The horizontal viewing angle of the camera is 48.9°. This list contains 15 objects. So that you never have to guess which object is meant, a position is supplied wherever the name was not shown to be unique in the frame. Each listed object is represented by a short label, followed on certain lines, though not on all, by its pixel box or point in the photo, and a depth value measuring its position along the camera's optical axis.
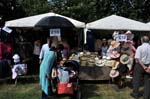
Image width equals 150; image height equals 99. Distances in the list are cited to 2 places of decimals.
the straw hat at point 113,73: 5.58
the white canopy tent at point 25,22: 7.55
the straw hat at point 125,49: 5.64
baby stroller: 4.40
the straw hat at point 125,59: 5.51
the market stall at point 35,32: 5.69
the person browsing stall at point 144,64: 4.74
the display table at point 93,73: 5.81
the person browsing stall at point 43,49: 5.26
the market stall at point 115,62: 5.55
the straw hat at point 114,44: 5.65
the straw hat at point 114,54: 5.61
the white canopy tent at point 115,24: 7.75
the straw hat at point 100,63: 5.85
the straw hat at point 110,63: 5.65
